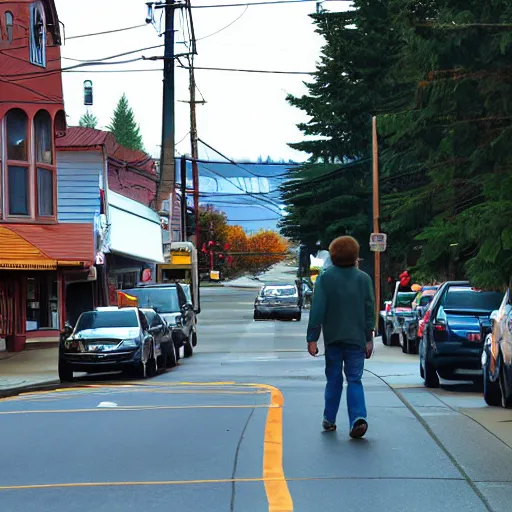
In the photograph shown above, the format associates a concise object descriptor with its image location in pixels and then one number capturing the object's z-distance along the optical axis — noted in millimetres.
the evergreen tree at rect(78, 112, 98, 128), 158500
